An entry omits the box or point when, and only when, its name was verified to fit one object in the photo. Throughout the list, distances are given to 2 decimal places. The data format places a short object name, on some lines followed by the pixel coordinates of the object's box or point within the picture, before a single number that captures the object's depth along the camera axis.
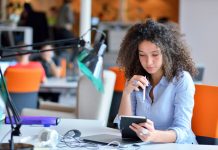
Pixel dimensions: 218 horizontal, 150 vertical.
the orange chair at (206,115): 2.78
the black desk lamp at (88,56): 2.61
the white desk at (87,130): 2.39
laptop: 2.43
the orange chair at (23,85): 5.13
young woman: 2.72
